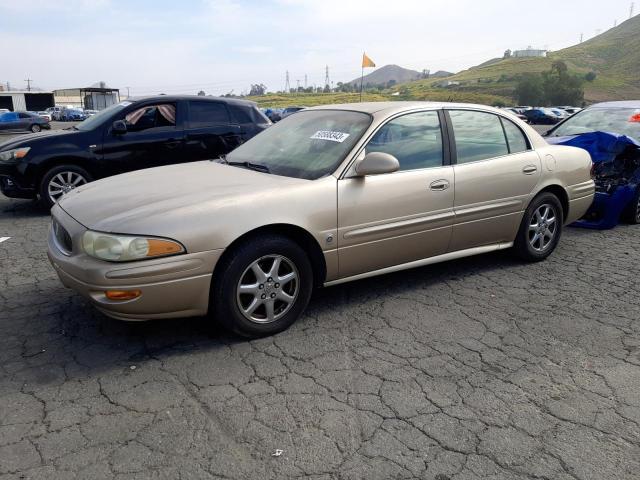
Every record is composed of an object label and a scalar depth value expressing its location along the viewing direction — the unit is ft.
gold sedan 9.71
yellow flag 56.75
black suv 21.74
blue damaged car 20.48
